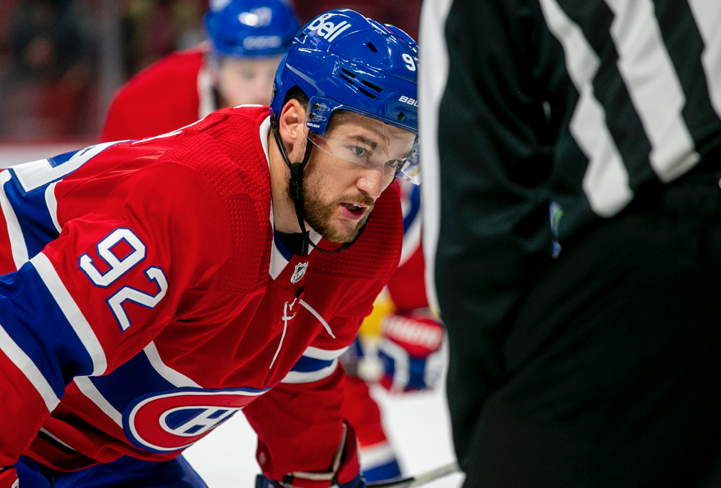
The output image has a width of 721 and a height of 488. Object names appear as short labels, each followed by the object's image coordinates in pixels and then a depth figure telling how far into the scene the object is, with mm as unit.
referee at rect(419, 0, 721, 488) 6618
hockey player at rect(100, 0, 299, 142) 9879
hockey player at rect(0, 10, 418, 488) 6969
